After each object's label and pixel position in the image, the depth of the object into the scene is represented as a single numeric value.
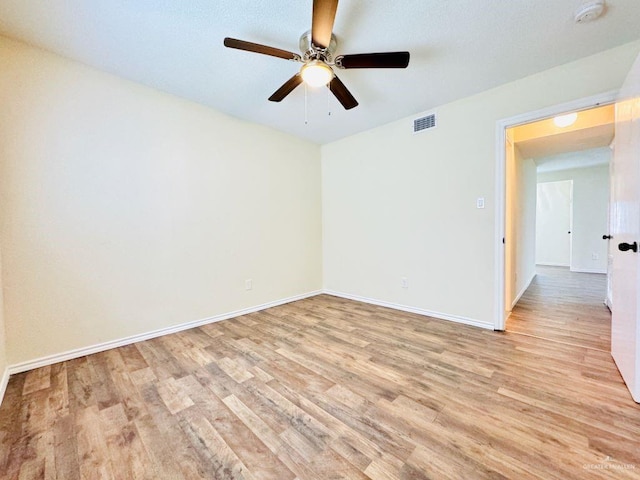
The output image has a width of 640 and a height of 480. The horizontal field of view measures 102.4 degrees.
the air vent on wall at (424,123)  2.95
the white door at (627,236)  1.52
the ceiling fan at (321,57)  1.46
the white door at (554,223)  6.45
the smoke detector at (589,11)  1.55
